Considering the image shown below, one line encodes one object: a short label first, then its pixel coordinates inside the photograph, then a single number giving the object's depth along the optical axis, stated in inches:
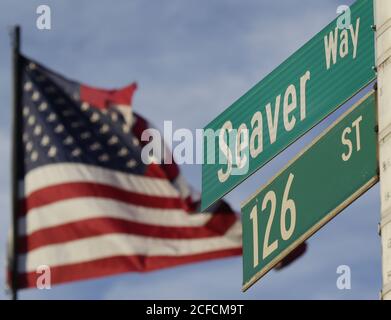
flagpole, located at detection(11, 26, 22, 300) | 783.7
